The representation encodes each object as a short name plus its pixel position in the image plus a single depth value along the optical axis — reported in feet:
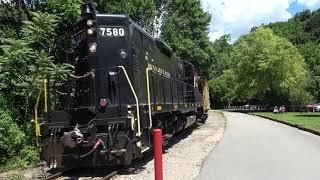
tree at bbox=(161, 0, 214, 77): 81.50
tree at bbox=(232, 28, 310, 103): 113.28
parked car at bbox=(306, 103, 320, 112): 110.03
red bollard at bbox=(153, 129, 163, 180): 11.33
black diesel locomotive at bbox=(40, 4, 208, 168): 19.15
